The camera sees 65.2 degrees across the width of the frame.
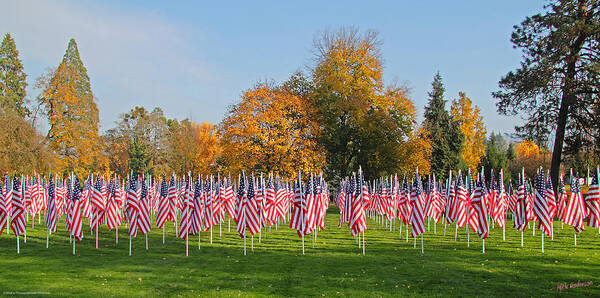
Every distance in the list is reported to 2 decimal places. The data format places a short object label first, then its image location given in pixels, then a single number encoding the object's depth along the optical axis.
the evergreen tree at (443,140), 61.50
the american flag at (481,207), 17.95
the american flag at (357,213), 18.89
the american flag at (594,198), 18.31
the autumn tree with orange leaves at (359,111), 47.62
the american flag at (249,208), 18.98
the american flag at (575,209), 21.08
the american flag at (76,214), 18.78
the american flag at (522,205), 21.03
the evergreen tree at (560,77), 31.31
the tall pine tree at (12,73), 54.75
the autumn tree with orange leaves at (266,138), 41.59
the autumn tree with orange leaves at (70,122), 48.97
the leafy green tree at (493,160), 65.62
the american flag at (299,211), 18.39
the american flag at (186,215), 19.22
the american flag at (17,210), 19.22
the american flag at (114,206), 23.16
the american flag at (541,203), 18.00
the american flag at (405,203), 21.58
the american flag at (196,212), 20.28
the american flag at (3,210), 19.57
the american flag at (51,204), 19.80
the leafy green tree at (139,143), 70.31
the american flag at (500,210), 23.56
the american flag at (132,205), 19.17
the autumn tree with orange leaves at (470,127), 64.06
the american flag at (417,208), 18.34
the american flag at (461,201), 19.22
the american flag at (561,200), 24.26
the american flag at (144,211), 19.28
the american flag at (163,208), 19.78
